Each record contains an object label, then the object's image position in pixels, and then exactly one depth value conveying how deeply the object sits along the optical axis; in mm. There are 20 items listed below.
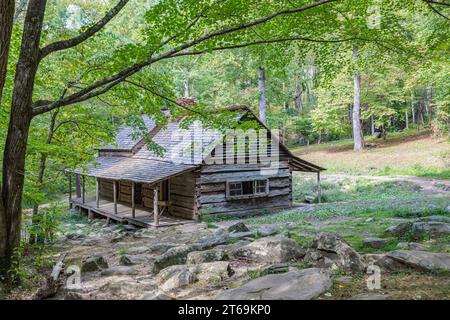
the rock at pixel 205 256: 6586
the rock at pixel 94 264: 7254
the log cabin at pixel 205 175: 17062
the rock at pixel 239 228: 10688
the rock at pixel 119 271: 6660
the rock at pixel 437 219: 8976
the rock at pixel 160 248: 9378
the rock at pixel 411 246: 6334
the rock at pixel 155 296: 4306
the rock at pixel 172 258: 6637
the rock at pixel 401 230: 7855
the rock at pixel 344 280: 4713
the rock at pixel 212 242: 8141
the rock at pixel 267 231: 9738
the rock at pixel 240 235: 9117
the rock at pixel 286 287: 4160
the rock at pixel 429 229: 7281
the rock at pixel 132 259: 7747
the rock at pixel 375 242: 7066
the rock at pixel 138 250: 9692
